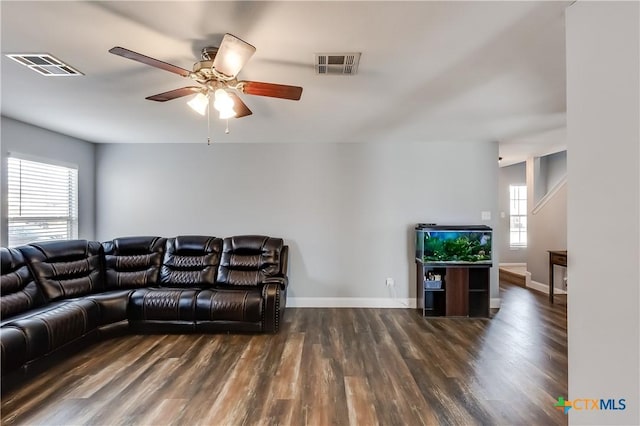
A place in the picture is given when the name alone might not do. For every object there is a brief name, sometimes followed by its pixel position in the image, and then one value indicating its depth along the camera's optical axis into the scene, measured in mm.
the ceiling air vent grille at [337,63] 1947
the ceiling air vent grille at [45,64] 1975
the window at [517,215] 7480
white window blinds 3385
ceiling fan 1535
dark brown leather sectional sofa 2617
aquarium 4023
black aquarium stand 3996
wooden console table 4497
